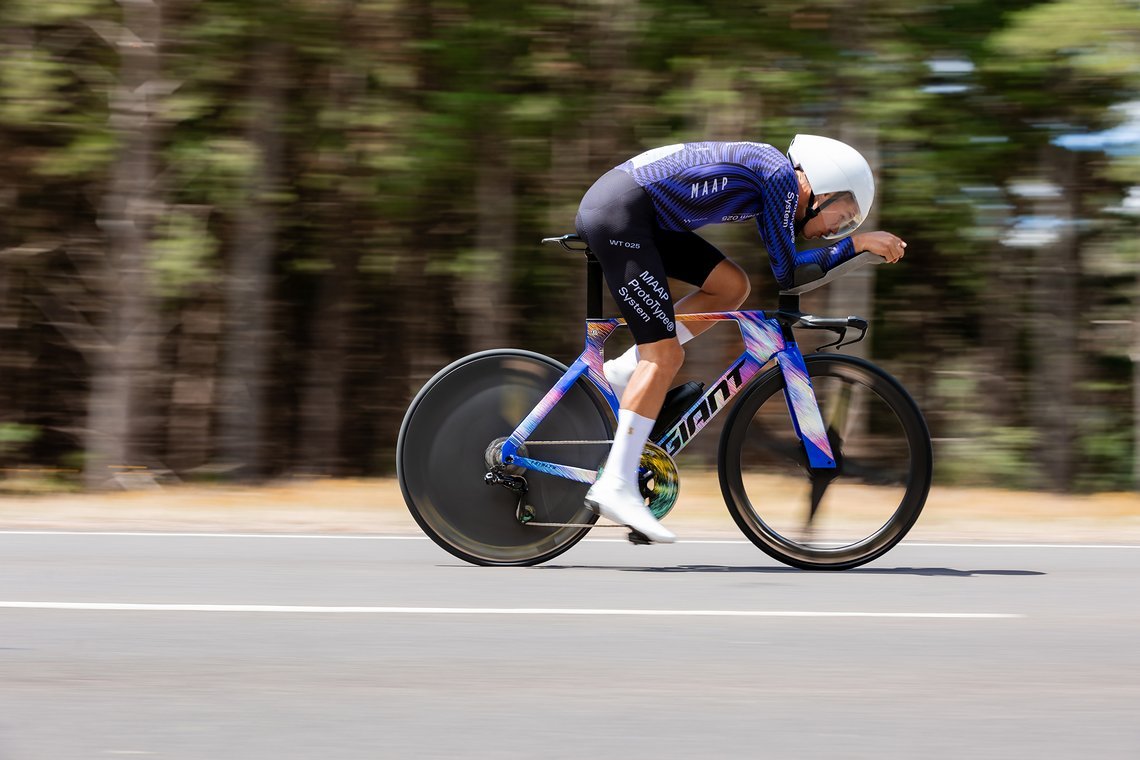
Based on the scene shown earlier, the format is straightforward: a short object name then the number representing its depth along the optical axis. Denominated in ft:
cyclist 18.19
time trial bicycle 19.25
